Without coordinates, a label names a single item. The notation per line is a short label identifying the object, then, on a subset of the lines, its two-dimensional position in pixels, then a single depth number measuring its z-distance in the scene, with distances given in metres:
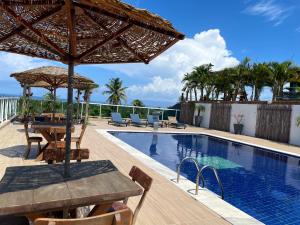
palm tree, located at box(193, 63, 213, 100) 18.78
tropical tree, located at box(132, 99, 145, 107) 21.13
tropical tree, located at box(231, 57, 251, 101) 19.82
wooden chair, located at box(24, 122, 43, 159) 5.10
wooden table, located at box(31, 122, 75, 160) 5.30
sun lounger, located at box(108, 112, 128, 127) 12.83
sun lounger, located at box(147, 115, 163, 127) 13.72
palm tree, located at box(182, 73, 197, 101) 19.30
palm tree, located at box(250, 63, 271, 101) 18.87
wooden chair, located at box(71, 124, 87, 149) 5.36
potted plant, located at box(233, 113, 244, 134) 13.51
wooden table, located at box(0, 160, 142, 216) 1.71
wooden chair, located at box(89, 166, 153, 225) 2.10
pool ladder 3.88
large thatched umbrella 2.05
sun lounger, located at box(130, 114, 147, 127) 13.43
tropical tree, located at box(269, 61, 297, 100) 17.76
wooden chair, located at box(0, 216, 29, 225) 2.00
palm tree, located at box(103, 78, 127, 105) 27.54
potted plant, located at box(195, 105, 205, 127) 16.12
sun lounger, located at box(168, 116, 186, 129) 14.15
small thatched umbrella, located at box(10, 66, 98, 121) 7.60
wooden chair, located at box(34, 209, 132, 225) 1.39
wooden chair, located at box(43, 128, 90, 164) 3.80
